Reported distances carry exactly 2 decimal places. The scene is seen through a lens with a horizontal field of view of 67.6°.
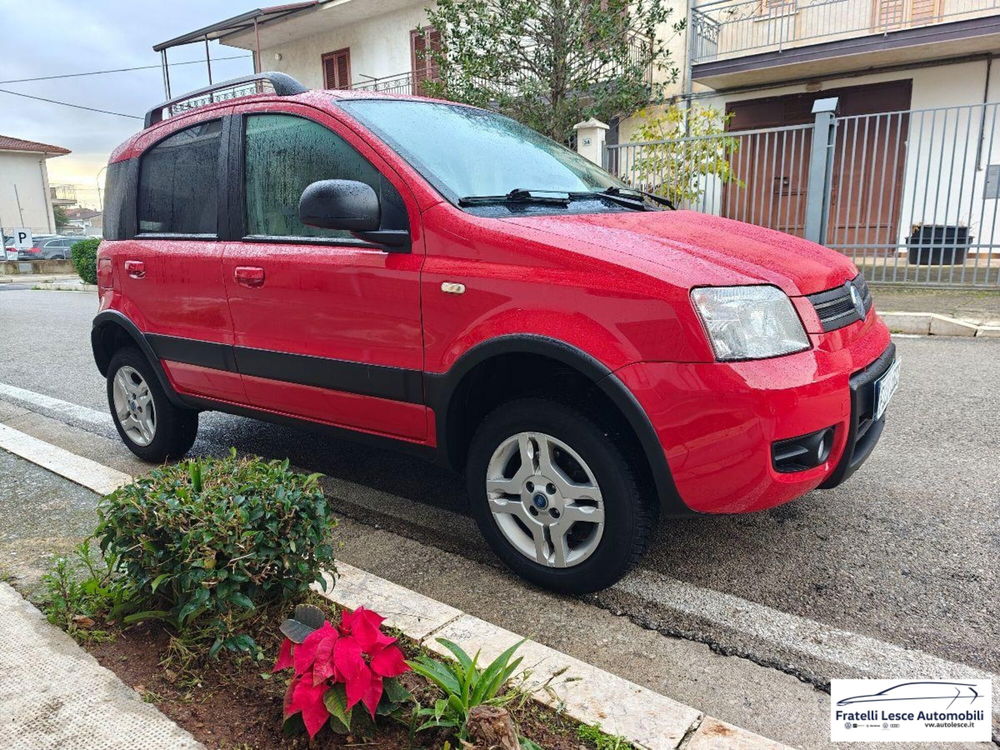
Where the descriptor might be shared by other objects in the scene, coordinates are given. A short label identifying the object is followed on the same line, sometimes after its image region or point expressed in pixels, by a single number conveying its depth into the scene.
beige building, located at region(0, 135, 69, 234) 41.41
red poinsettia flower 1.56
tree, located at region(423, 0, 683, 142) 12.50
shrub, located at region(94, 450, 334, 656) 1.91
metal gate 9.06
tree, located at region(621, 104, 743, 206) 10.09
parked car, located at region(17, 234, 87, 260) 31.27
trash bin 8.88
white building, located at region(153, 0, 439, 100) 19.77
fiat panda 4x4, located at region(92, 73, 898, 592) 2.22
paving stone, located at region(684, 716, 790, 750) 1.70
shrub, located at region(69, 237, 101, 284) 18.89
